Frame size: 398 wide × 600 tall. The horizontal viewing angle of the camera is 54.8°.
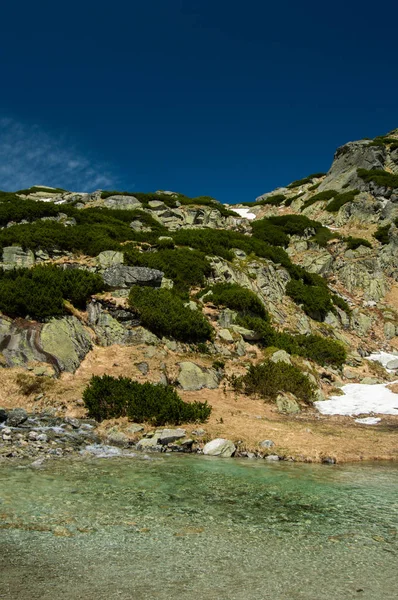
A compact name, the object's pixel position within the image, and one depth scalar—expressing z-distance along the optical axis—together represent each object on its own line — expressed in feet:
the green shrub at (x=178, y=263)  85.92
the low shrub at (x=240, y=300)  81.61
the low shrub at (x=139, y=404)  44.27
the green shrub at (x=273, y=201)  209.26
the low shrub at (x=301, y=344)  74.84
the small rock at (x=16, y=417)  40.22
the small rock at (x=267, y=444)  39.90
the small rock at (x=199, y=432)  42.25
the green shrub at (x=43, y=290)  60.54
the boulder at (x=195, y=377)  58.23
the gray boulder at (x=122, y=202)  148.97
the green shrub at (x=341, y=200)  167.63
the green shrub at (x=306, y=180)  238.80
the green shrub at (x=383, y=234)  137.12
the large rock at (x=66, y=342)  56.49
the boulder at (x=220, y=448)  38.55
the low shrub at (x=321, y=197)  182.95
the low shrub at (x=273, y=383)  59.52
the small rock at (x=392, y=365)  81.92
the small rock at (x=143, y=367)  58.39
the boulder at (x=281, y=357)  68.66
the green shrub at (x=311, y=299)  97.40
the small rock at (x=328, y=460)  37.04
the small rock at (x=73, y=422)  42.55
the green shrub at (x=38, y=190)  189.05
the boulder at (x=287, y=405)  55.67
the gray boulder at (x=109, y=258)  82.70
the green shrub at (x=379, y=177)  159.25
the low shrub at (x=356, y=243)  134.00
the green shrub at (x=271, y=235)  141.49
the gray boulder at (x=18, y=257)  81.41
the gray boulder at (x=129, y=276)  74.85
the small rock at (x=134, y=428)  42.08
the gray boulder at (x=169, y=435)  39.76
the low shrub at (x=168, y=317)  68.03
